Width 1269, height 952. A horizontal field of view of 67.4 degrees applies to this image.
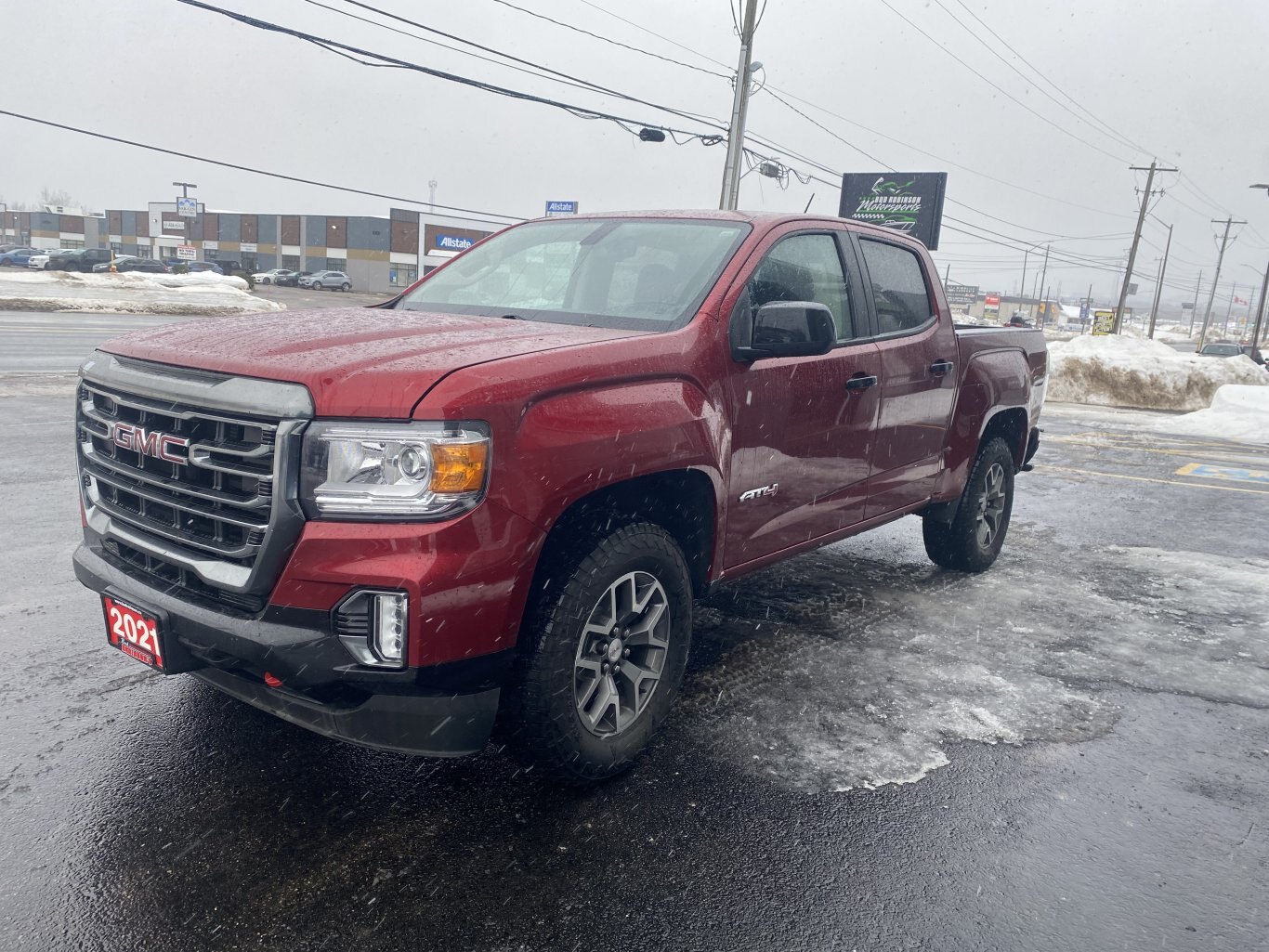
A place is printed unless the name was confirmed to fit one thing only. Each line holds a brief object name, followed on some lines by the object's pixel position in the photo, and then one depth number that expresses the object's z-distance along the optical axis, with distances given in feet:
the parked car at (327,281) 204.54
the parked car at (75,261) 173.88
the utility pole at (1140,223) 166.37
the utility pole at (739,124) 67.62
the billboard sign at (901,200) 122.11
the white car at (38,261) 177.58
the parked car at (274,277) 215.31
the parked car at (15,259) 182.80
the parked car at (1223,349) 144.25
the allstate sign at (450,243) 212.43
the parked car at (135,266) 168.55
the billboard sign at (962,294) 363.39
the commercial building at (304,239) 261.85
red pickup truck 8.10
